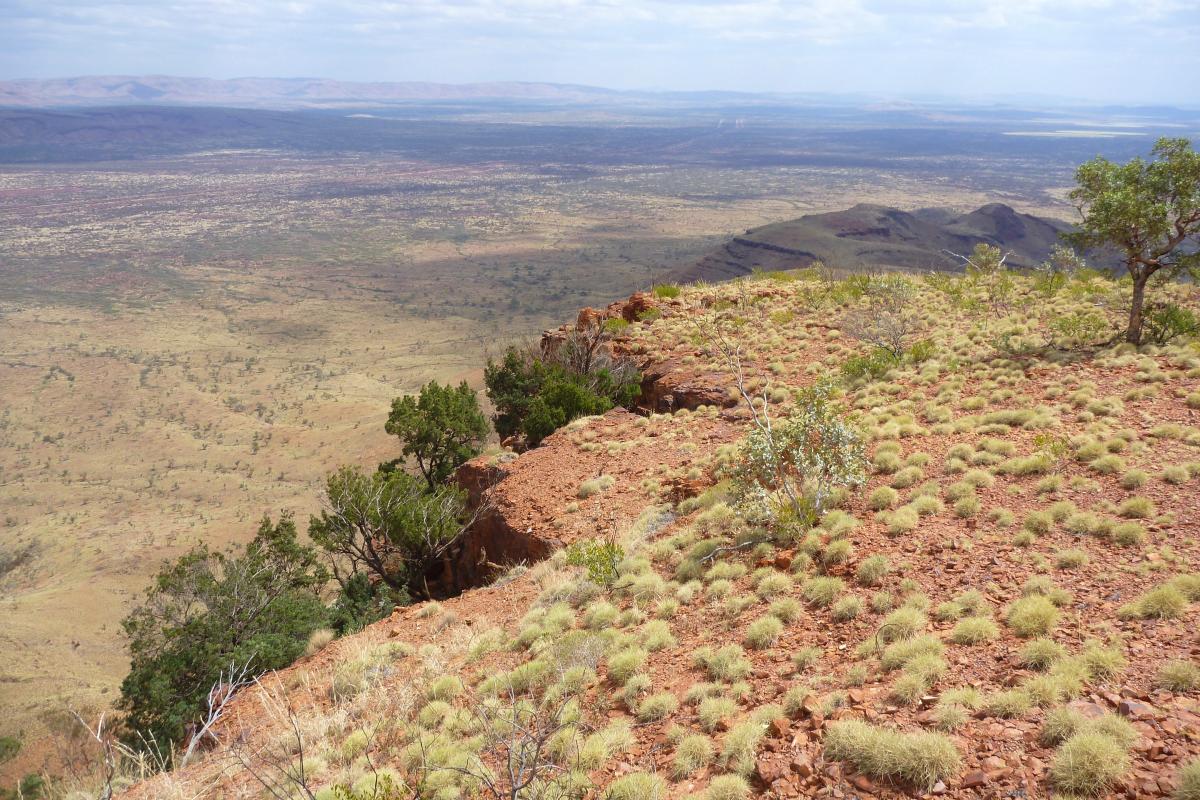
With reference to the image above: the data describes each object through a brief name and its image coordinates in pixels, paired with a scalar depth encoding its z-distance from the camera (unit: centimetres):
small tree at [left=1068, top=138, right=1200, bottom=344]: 1266
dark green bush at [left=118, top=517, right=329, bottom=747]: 1181
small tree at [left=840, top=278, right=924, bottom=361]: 1747
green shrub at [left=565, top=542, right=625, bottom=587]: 955
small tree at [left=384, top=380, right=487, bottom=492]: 1900
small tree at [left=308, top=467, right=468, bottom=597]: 1440
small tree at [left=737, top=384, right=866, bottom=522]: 960
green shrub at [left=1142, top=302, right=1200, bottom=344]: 1330
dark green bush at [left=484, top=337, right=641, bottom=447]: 1784
